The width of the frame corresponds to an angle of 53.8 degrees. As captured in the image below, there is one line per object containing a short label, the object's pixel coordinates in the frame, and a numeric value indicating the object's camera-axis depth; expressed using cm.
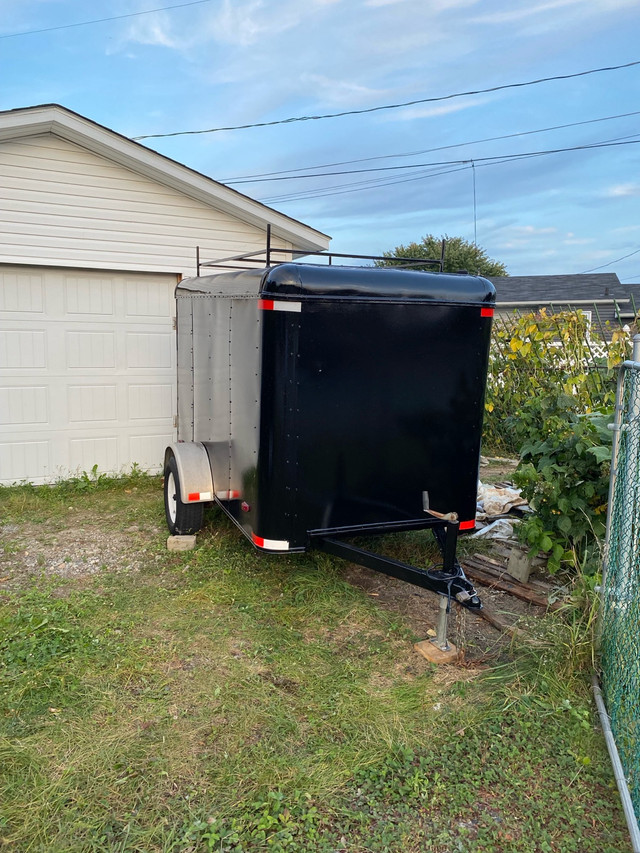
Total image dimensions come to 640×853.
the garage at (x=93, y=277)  647
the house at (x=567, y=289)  2072
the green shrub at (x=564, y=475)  421
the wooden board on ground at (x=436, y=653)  356
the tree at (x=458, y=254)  3572
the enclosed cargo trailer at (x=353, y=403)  370
